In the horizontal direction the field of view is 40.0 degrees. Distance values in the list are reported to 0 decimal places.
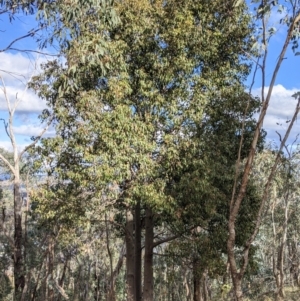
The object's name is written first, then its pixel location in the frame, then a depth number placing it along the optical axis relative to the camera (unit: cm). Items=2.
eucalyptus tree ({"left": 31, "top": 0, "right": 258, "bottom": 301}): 774
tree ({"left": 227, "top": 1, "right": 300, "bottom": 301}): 387
